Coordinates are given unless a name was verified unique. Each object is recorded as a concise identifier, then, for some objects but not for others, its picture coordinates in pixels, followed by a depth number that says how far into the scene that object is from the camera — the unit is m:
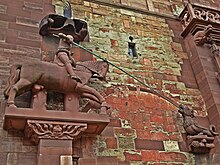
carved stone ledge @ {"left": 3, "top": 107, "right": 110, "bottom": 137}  4.15
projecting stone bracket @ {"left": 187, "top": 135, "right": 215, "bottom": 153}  5.35
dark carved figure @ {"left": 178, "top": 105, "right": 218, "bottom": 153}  5.38
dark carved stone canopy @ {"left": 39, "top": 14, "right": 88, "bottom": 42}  5.57
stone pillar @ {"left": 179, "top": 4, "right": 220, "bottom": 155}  6.10
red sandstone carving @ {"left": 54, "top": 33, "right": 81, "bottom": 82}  4.74
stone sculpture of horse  4.41
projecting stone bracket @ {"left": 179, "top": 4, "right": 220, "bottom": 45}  6.83
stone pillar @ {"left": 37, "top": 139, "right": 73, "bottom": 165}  4.09
